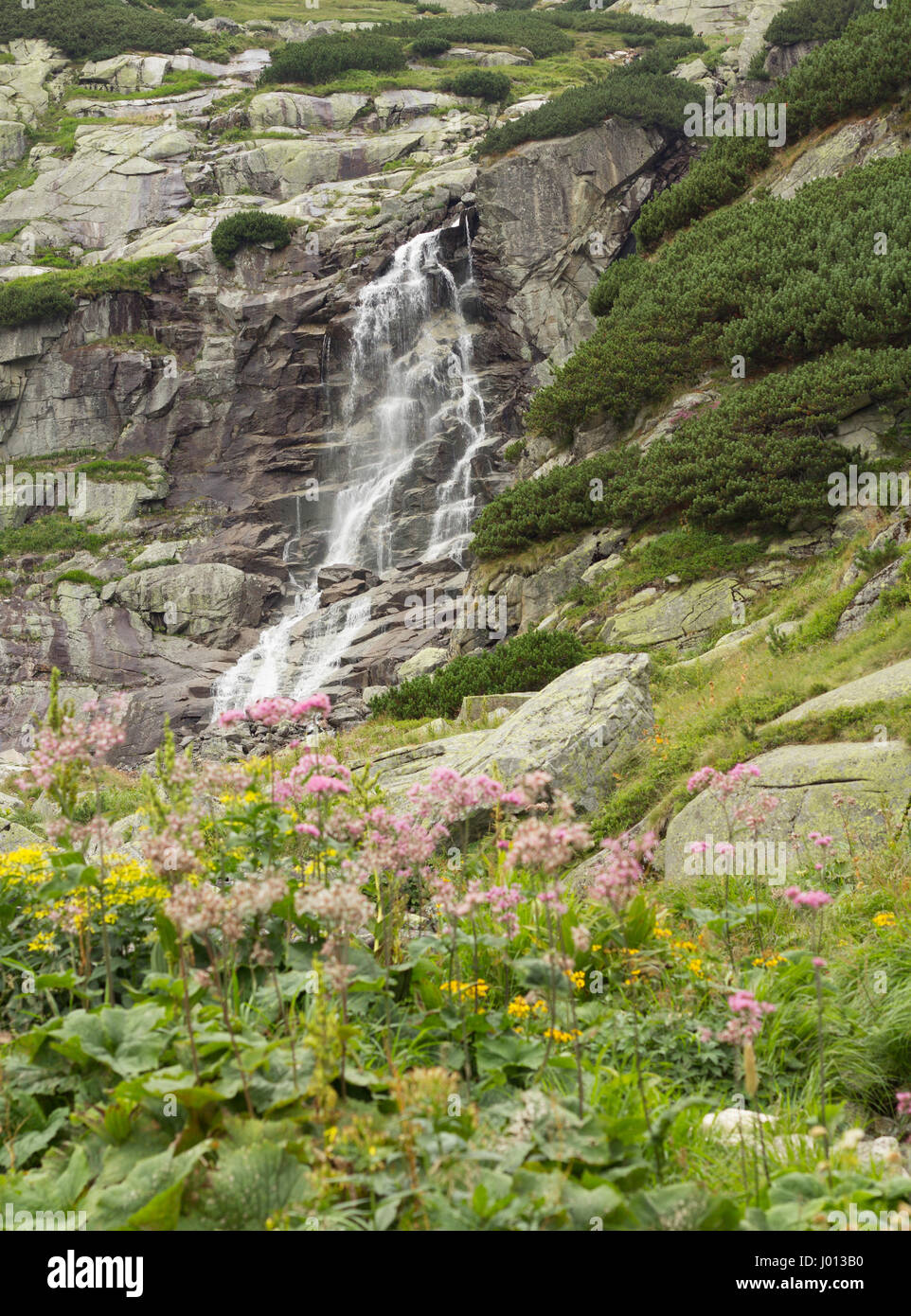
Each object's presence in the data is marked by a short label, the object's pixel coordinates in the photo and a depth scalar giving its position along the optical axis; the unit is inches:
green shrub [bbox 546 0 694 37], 2679.6
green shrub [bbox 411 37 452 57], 2491.4
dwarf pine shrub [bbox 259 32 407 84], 2349.9
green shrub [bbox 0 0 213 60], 2524.6
